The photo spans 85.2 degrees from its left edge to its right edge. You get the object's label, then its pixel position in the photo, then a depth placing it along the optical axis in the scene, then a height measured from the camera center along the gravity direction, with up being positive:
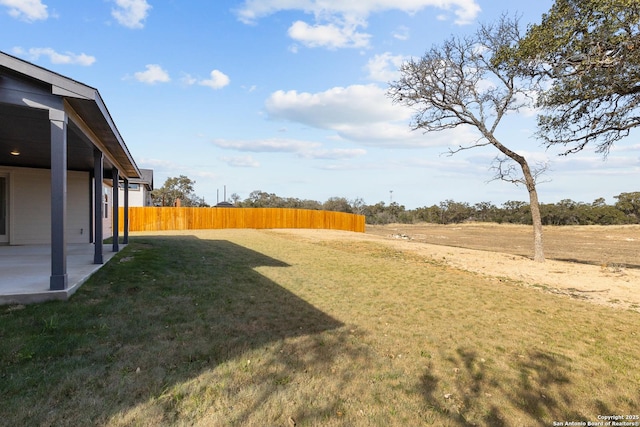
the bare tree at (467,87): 11.23 +4.52
